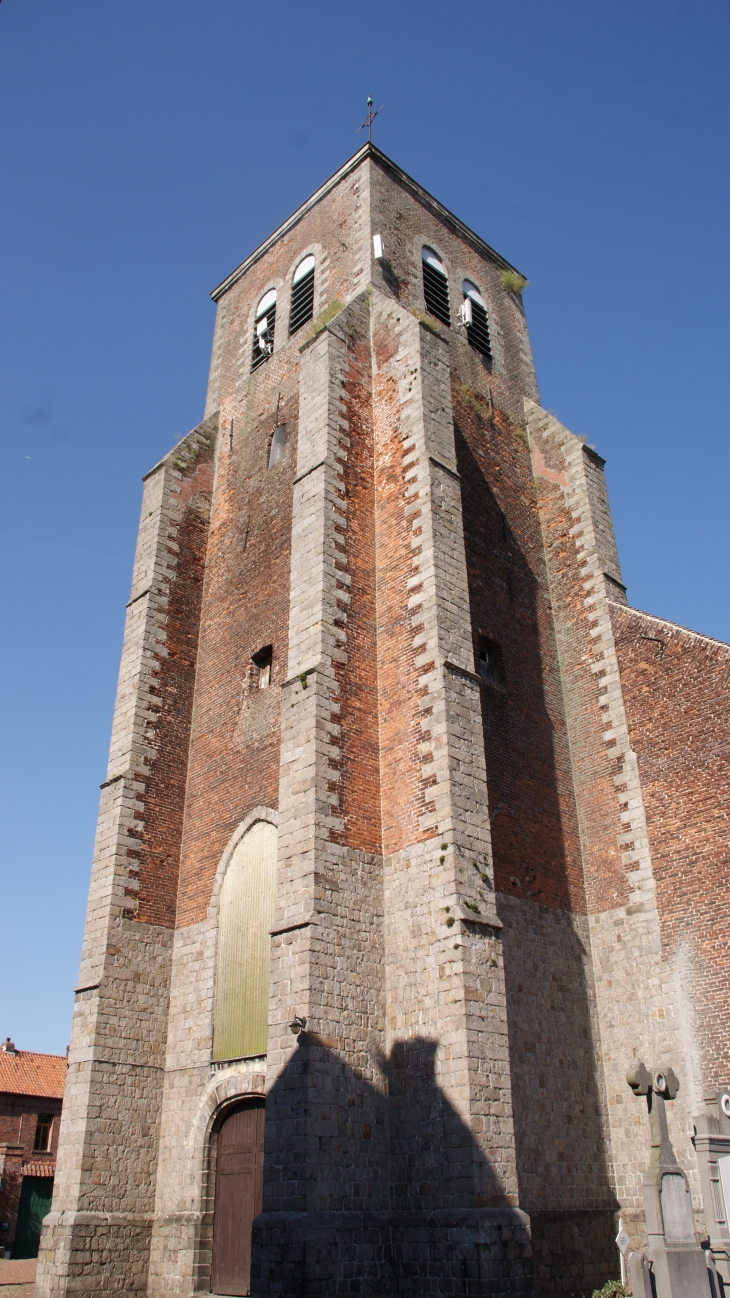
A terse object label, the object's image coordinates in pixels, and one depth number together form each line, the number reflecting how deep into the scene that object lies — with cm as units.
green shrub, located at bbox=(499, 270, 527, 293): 2530
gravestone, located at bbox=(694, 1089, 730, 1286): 1170
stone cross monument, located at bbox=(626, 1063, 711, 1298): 1034
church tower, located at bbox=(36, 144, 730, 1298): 1134
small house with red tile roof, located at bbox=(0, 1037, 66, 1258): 2988
